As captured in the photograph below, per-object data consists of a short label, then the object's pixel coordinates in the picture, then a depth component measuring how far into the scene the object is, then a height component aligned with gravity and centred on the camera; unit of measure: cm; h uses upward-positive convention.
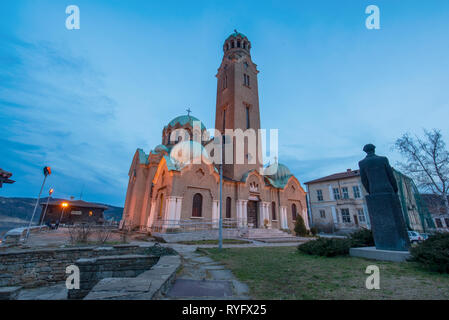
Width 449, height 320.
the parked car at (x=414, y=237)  1754 -69
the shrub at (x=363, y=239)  827 -47
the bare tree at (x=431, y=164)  1593 +500
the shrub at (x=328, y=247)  734 -74
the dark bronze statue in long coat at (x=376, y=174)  741 +198
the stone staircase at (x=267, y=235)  1555 -84
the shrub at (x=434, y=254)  456 -58
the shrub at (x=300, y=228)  1919 -18
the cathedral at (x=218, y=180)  1788 +444
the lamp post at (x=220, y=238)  986 -68
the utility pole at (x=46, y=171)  1392 +328
